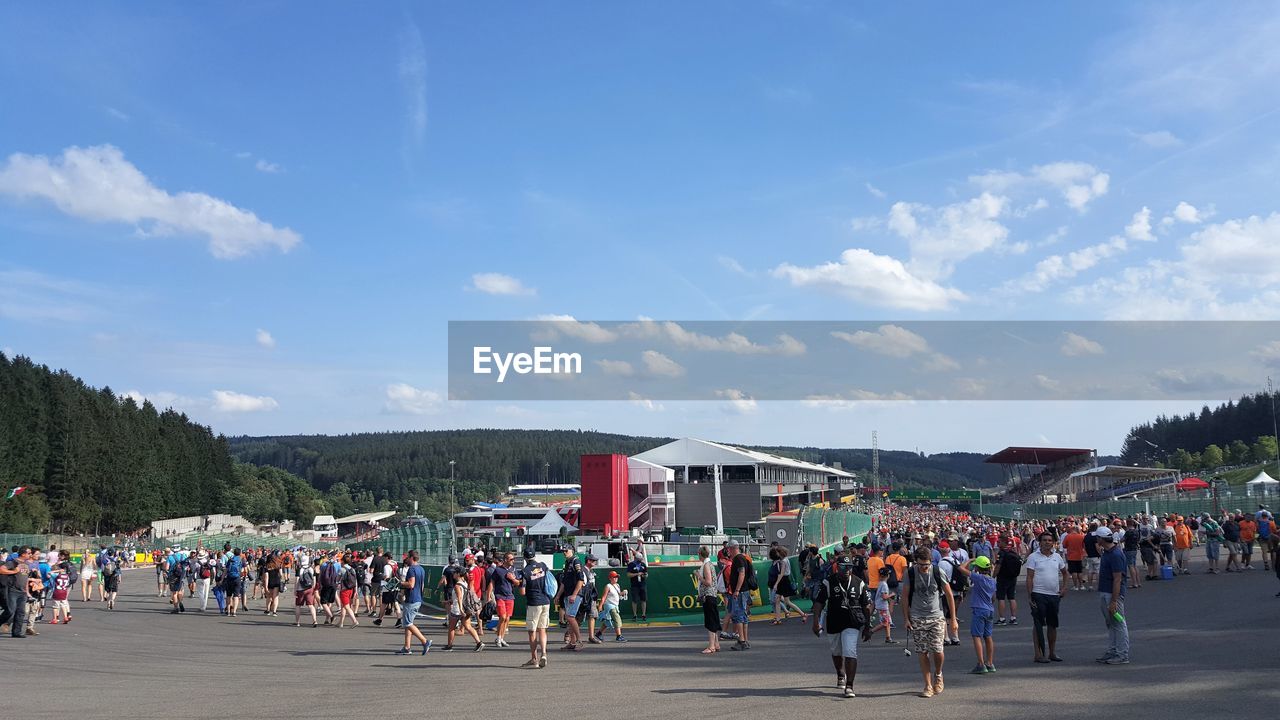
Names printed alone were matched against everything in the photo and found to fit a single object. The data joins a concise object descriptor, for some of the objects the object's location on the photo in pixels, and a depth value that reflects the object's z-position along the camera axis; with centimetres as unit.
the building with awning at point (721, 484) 7719
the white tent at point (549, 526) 5194
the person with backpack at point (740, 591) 1528
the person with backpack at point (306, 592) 2085
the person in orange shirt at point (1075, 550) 2131
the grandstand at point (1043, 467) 11506
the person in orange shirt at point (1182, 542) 2453
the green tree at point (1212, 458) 12681
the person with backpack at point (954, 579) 1436
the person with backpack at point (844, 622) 1051
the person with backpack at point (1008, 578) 1562
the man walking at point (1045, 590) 1183
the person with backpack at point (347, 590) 2114
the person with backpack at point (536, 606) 1386
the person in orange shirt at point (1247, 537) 2414
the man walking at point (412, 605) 1560
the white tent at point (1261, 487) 4169
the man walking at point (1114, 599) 1162
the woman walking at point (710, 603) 1517
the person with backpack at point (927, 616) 1025
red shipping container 6222
